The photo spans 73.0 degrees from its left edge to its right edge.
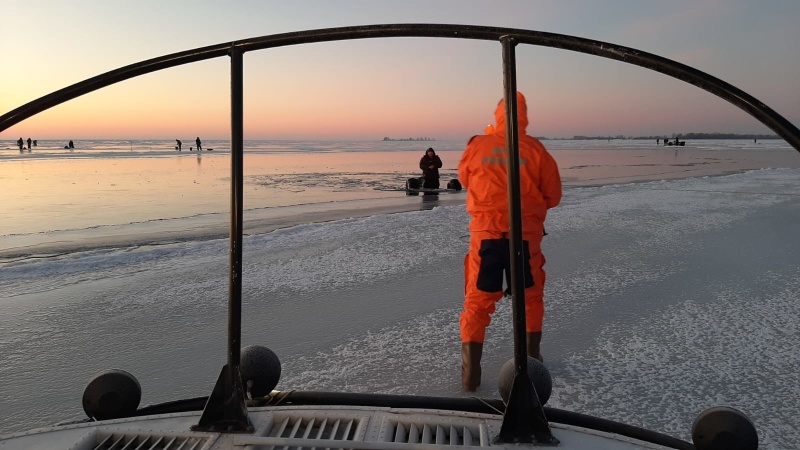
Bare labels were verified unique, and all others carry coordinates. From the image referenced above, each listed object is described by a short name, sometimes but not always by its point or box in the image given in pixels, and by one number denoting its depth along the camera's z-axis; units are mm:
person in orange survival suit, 2885
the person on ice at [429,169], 15594
